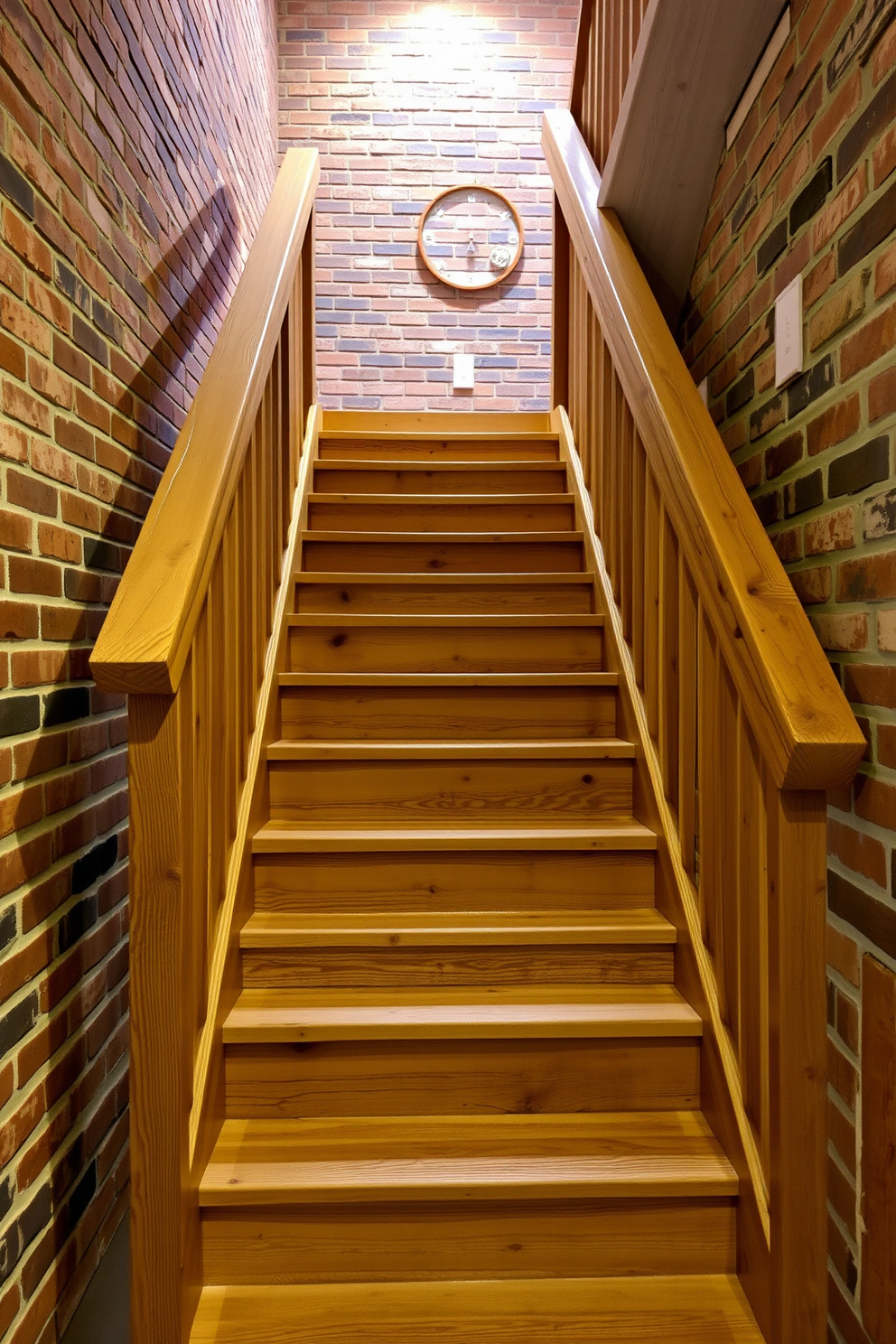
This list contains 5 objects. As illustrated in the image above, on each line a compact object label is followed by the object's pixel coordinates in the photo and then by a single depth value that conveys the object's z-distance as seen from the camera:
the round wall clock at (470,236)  4.18
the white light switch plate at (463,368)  4.20
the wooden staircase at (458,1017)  1.20
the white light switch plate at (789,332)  1.32
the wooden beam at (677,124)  1.56
